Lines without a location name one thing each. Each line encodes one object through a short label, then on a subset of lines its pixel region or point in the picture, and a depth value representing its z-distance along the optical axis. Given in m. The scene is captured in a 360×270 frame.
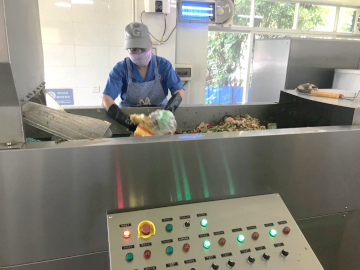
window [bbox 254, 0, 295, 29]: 3.58
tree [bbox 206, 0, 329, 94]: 3.52
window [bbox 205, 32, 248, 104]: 3.59
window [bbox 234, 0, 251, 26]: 3.47
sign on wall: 2.74
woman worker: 1.55
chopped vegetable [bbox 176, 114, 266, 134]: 1.28
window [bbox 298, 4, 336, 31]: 3.76
